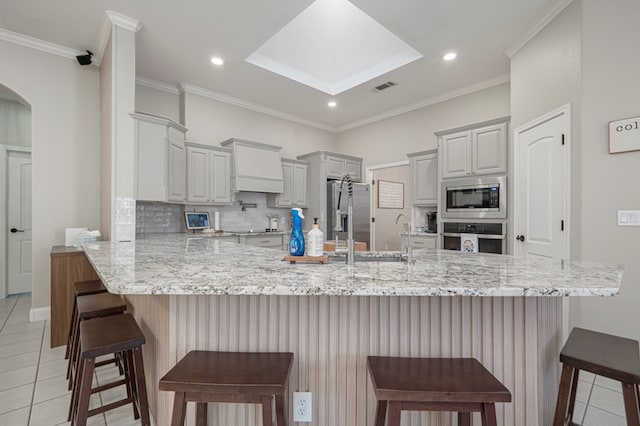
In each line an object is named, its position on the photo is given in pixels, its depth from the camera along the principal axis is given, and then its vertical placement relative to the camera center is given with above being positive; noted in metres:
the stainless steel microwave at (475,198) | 3.68 +0.20
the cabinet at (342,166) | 5.58 +0.89
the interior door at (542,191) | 2.74 +0.22
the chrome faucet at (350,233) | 1.47 -0.10
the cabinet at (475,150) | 3.69 +0.82
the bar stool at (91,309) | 1.89 -0.61
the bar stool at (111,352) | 1.39 -0.69
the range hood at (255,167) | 4.70 +0.74
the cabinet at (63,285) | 2.73 -0.66
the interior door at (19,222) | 4.30 -0.14
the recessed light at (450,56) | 3.61 +1.88
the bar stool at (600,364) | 1.18 -0.60
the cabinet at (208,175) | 4.28 +0.56
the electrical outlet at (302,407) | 1.31 -0.83
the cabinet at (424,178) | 4.56 +0.54
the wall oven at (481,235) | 3.66 -0.27
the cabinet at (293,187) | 5.38 +0.46
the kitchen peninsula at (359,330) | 1.24 -0.49
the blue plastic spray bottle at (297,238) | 1.50 -0.12
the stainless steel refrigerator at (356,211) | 5.50 +0.04
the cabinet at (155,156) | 3.21 +0.62
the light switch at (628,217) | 2.26 -0.03
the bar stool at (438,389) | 0.94 -0.55
